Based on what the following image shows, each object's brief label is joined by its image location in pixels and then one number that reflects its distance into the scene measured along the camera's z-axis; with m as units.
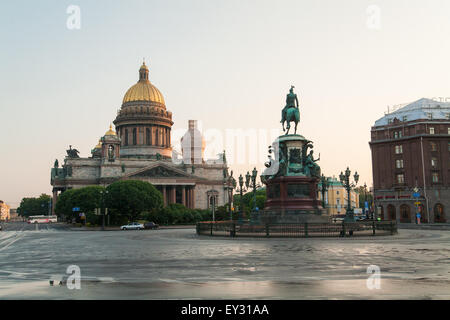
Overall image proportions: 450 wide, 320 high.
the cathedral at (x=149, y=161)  121.69
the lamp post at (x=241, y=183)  56.80
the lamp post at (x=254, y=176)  49.65
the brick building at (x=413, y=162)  79.88
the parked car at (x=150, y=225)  70.62
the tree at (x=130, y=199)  81.44
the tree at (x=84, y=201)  86.94
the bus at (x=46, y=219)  128.50
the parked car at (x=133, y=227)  69.00
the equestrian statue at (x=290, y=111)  43.00
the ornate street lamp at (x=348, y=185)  40.71
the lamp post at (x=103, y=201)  73.90
